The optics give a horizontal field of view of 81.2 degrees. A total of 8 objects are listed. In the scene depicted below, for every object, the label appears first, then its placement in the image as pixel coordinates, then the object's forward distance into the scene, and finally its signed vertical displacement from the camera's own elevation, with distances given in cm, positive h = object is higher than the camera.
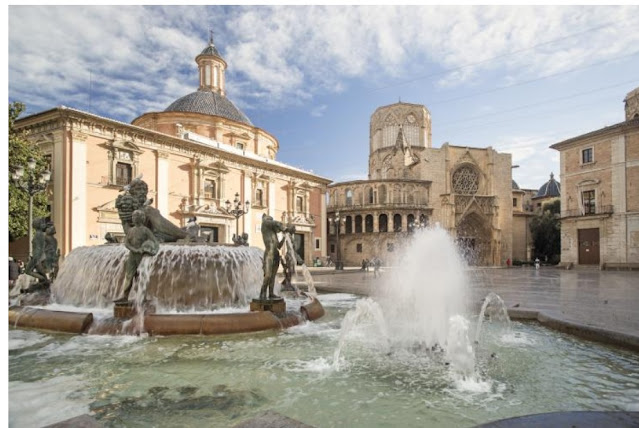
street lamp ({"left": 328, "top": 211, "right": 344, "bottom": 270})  2792 -251
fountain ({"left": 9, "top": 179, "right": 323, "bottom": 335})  552 -103
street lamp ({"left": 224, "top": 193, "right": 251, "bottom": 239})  2206 +165
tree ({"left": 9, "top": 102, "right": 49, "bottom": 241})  1658 +191
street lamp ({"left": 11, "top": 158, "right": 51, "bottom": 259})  1066 +161
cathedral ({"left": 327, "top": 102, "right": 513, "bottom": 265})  4056 +282
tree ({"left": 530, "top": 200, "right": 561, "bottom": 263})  4200 -64
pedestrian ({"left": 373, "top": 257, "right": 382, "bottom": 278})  2079 -204
